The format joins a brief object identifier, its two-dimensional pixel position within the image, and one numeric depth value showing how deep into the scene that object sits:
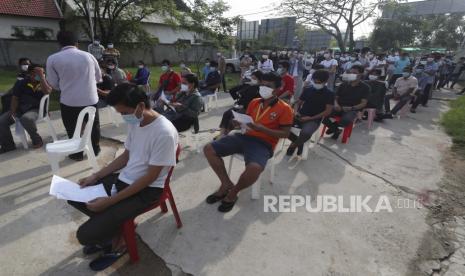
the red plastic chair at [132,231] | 2.24
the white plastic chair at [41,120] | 4.47
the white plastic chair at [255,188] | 3.35
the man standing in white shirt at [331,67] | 9.38
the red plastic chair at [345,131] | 5.41
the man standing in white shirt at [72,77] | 3.56
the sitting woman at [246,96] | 4.70
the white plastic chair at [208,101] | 7.13
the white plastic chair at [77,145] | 3.39
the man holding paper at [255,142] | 3.10
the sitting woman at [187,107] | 4.54
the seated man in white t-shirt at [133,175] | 2.10
